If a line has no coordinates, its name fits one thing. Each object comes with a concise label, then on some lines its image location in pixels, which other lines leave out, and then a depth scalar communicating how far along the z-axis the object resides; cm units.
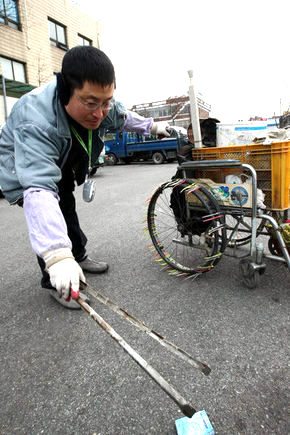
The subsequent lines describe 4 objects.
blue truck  1577
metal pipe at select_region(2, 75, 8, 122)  1277
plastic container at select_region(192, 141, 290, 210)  214
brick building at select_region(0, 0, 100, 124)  1484
